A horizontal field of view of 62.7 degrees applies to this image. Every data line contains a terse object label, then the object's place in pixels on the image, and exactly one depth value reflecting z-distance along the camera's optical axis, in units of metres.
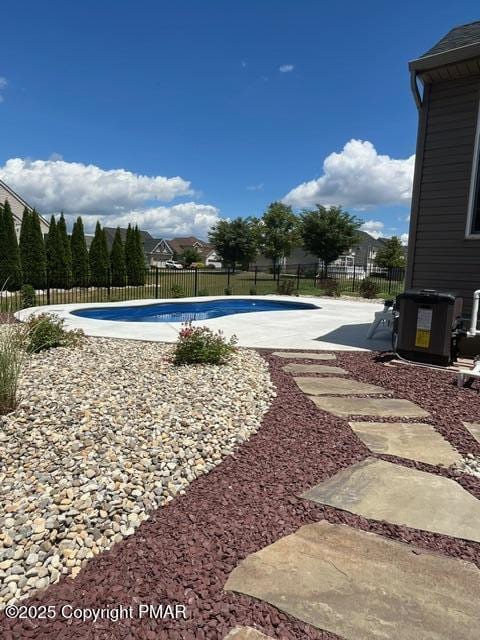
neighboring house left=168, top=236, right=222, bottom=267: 70.94
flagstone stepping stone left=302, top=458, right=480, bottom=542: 1.99
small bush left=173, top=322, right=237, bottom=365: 4.78
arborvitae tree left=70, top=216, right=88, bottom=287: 19.41
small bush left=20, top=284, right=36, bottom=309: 11.34
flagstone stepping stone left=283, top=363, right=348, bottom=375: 4.93
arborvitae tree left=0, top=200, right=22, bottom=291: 16.72
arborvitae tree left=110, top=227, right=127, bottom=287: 20.83
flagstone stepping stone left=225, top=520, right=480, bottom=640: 1.37
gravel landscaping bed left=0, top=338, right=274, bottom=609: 1.82
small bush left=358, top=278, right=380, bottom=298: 17.23
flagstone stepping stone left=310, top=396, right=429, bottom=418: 3.54
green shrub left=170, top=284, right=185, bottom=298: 15.35
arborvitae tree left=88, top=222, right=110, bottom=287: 20.16
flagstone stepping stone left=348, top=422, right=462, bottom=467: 2.73
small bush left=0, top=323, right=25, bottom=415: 3.03
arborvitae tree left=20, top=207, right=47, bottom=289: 17.66
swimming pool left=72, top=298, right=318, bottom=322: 11.42
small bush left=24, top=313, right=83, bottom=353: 5.21
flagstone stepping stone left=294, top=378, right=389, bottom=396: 4.14
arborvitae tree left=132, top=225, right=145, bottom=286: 21.30
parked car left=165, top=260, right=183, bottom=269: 51.00
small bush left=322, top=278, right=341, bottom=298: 17.74
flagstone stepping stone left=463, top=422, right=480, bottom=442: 3.09
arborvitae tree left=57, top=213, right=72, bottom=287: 18.64
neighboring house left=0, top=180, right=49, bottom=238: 24.37
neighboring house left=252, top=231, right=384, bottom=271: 48.96
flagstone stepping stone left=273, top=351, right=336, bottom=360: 5.70
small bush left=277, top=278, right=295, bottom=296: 17.80
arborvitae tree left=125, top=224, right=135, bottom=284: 21.86
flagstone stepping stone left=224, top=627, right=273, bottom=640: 1.34
